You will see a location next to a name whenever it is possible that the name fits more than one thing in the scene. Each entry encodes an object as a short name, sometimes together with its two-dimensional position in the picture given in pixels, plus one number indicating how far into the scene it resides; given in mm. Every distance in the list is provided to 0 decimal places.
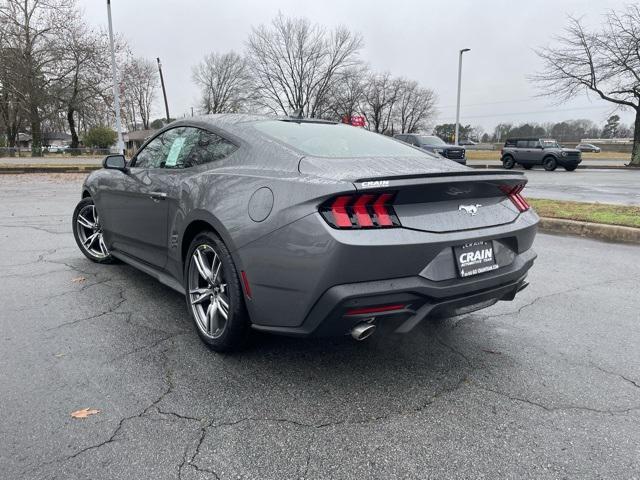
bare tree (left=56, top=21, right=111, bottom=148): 30484
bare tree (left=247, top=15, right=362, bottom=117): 45812
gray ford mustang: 2275
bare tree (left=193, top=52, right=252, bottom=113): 57406
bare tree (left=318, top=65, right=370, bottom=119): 47875
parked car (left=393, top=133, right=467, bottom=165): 21797
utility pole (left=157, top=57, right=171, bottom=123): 37809
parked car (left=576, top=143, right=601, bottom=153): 62406
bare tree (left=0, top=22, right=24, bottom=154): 29125
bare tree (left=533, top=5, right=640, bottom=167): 24156
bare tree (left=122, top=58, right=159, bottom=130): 48444
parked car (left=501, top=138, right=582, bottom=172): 23297
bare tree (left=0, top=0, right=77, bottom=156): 29797
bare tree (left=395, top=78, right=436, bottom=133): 71625
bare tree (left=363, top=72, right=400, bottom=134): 65250
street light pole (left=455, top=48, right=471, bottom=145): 33403
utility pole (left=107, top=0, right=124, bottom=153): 23297
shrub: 59375
